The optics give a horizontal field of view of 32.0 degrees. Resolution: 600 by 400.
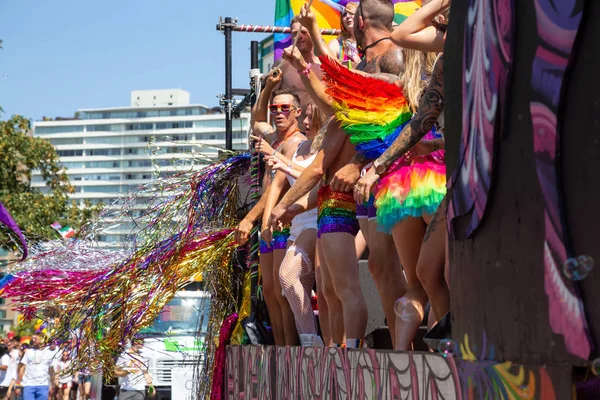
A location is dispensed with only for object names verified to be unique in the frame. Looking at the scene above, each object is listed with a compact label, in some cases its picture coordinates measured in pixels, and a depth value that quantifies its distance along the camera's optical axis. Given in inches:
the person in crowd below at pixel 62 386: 741.8
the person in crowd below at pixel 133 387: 647.8
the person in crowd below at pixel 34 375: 693.9
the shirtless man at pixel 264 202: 289.4
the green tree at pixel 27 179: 1095.6
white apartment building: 5699.3
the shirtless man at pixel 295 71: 252.4
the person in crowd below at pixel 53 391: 790.5
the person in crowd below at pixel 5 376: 727.7
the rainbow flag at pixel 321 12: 367.6
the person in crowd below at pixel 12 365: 724.0
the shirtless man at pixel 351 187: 211.3
